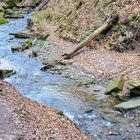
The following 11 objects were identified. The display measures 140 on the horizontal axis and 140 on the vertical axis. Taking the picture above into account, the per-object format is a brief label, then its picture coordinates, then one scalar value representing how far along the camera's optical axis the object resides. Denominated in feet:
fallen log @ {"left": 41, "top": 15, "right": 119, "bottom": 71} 60.49
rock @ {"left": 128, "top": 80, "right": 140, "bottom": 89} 40.73
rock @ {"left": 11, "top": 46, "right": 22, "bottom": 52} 65.67
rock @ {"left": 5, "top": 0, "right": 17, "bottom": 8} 116.58
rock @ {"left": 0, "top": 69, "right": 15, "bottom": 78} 52.15
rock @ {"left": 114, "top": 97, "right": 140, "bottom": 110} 38.58
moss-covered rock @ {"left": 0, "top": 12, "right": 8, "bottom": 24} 90.62
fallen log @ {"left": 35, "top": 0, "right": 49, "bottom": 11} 101.50
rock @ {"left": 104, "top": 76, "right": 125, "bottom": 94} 42.83
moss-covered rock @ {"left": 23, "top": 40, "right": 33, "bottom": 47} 67.46
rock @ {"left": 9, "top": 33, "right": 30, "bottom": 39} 74.84
